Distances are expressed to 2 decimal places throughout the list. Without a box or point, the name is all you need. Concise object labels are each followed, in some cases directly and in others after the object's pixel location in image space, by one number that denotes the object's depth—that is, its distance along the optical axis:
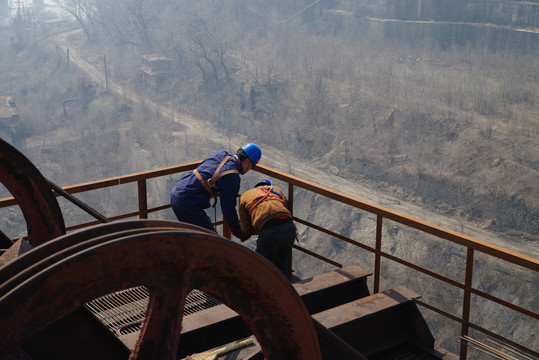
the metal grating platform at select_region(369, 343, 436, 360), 4.40
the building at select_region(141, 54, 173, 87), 83.44
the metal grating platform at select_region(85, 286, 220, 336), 4.28
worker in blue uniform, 5.43
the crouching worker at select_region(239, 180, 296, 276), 5.30
